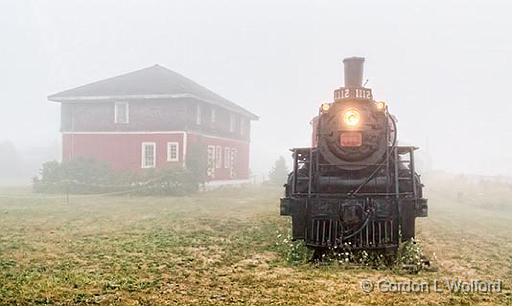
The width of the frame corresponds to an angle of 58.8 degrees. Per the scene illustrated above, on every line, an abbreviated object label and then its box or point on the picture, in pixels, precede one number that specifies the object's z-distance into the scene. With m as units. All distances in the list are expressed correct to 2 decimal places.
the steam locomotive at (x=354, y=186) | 7.80
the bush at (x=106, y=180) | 24.67
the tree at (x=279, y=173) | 35.63
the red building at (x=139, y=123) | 27.09
